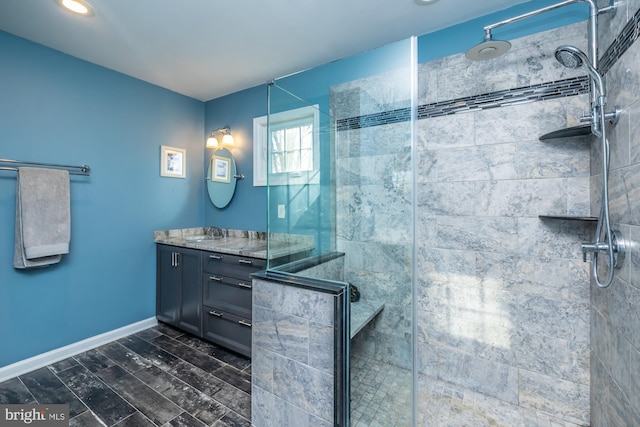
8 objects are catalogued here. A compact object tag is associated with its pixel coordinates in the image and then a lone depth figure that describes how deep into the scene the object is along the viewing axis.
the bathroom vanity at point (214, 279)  2.13
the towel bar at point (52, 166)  1.96
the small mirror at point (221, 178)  3.09
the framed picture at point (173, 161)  2.91
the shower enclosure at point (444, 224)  1.55
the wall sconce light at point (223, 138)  3.05
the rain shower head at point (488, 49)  1.39
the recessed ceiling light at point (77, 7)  1.65
